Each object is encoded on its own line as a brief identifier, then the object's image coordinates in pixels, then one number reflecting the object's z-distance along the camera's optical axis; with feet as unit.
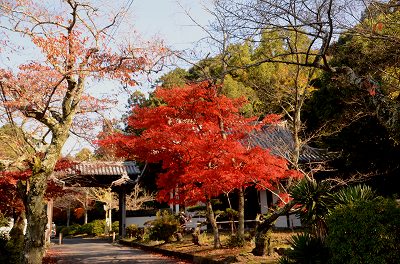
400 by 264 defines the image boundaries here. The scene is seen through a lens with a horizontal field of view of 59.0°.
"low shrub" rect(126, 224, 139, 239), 72.95
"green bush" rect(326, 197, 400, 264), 17.44
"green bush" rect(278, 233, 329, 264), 22.11
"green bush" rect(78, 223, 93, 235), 104.67
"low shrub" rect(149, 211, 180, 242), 53.88
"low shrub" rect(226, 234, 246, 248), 38.43
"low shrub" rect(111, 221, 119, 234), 89.81
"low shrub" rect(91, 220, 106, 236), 100.73
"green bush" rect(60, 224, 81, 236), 109.09
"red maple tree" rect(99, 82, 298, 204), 35.99
